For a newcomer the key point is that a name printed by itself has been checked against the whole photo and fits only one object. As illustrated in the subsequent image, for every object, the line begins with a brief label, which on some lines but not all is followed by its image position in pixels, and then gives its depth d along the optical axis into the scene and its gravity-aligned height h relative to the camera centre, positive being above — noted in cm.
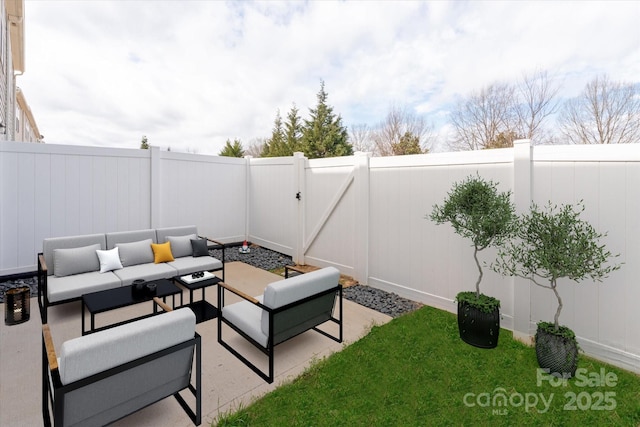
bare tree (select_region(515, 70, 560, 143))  1516 +547
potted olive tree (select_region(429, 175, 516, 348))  369 -26
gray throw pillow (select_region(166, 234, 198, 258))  601 -74
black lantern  424 -138
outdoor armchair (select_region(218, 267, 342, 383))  318 -123
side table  454 -139
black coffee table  374 -119
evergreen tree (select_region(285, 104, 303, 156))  2323 +643
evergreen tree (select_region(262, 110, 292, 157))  2296 +540
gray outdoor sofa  442 -93
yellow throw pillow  566 -83
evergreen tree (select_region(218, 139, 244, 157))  2114 +433
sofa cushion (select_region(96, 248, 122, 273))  505 -87
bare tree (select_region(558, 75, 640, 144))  1303 +436
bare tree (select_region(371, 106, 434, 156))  1998 +539
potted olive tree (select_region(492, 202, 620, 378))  303 -54
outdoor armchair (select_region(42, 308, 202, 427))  194 -114
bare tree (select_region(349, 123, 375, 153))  2327 +567
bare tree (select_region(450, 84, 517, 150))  1659 +525
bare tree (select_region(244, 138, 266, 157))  3097 +659
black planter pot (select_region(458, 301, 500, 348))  374 -150
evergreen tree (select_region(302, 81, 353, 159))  2017 +513
